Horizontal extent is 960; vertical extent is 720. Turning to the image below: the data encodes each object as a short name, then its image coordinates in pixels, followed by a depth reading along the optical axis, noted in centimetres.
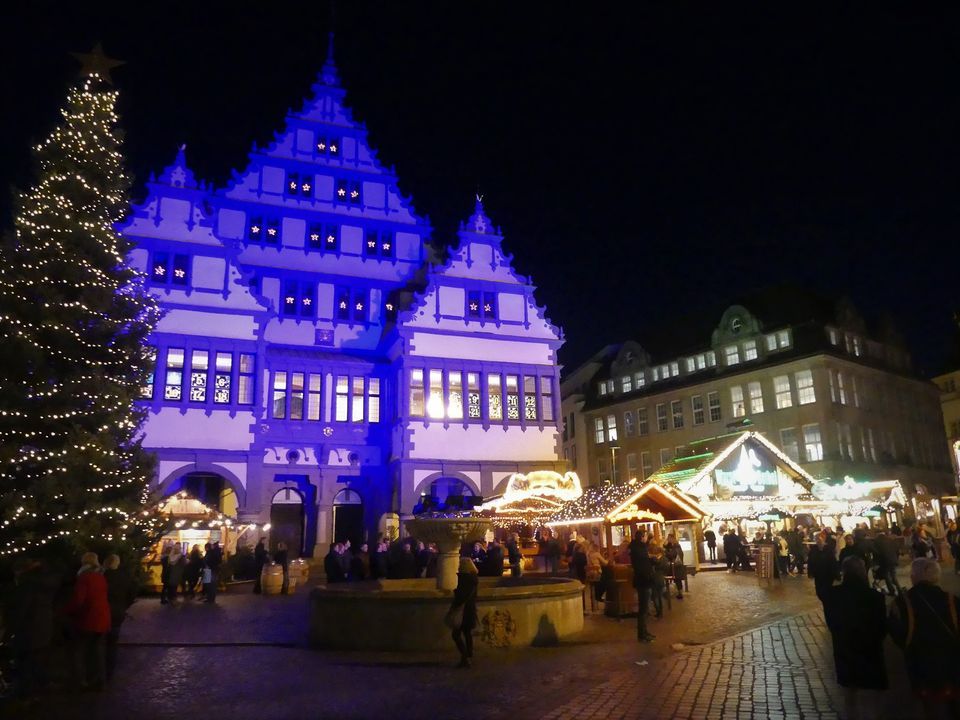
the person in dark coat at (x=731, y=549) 2981
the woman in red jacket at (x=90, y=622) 995
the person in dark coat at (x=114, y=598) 1114
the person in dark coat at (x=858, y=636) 660
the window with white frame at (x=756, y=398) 4775
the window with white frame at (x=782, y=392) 4659
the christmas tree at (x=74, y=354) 1423
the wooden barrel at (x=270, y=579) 2406
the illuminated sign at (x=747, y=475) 3083
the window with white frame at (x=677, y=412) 5238
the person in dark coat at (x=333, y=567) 2114
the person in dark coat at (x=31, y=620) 929
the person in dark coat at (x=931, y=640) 590
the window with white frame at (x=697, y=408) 5112
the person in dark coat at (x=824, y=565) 1371
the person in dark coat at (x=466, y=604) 1143
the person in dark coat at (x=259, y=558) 2541
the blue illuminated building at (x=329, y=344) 3206
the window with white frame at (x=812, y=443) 4444
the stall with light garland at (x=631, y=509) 2456
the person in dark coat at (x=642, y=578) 1336
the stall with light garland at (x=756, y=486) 3064
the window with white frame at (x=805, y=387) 4544
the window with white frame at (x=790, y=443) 4541
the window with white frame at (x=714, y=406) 4997
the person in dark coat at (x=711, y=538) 3341
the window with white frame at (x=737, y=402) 4859
